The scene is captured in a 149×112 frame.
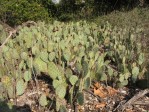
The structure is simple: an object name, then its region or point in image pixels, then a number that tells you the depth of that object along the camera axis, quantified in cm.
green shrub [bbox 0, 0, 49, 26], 409
